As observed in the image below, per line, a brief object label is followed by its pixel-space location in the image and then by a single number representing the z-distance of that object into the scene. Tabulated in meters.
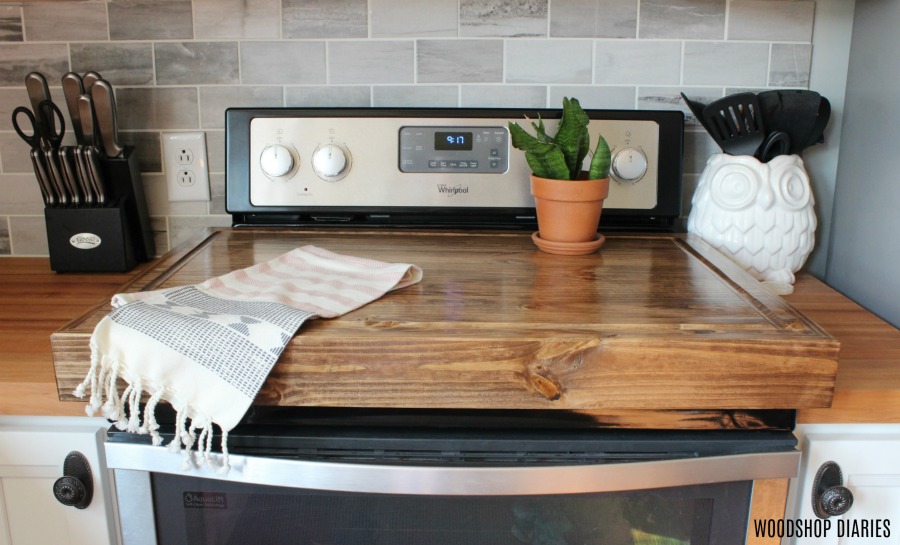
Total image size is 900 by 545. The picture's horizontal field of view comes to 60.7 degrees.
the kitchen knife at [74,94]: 1.23
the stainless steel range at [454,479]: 0.77
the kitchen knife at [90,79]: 1.23
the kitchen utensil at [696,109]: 1.22
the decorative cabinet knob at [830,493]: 0.84
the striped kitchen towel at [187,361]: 0.73
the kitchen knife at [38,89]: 1.22
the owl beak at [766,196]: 1.15
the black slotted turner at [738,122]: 1.19
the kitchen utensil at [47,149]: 1.20
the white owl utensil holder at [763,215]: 1.16
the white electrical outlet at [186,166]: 1.34
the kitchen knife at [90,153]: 1.21
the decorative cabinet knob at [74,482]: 0.84
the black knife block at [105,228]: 1.23
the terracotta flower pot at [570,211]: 1.05
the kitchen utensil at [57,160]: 1.20
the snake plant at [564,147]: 1.06
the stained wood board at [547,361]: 0.75
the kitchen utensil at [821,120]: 1.22
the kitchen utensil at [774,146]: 1.18
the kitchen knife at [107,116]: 1.23
